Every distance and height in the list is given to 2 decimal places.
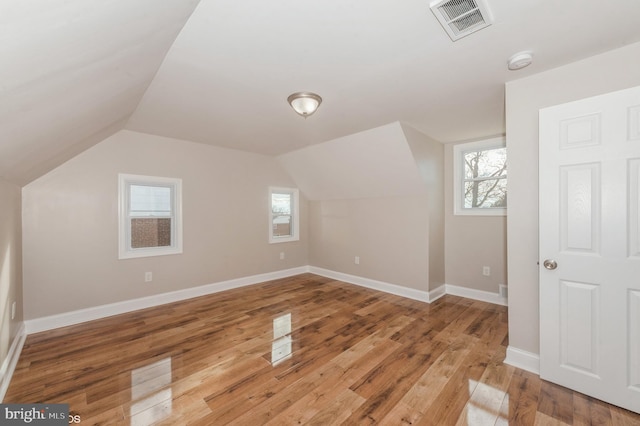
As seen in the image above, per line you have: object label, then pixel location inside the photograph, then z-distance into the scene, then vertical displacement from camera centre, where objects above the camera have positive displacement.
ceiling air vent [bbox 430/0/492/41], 1.44 +1.13
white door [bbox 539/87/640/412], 1.75 -0.26
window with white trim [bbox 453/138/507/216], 3.82 +0.51
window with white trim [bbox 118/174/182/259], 3.54 -0.04
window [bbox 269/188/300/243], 5.20 -0.06
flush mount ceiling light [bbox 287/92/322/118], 2.43 +1.03
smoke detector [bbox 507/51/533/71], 1.90 +1.11
